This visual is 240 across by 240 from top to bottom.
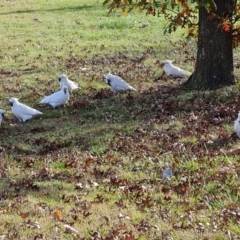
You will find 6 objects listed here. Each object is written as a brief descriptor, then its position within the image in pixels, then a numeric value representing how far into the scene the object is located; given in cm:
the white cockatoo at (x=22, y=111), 1074
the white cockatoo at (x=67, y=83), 1226
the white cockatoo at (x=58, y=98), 1138
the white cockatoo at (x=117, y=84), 1213
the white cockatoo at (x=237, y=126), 829
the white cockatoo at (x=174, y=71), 1316
